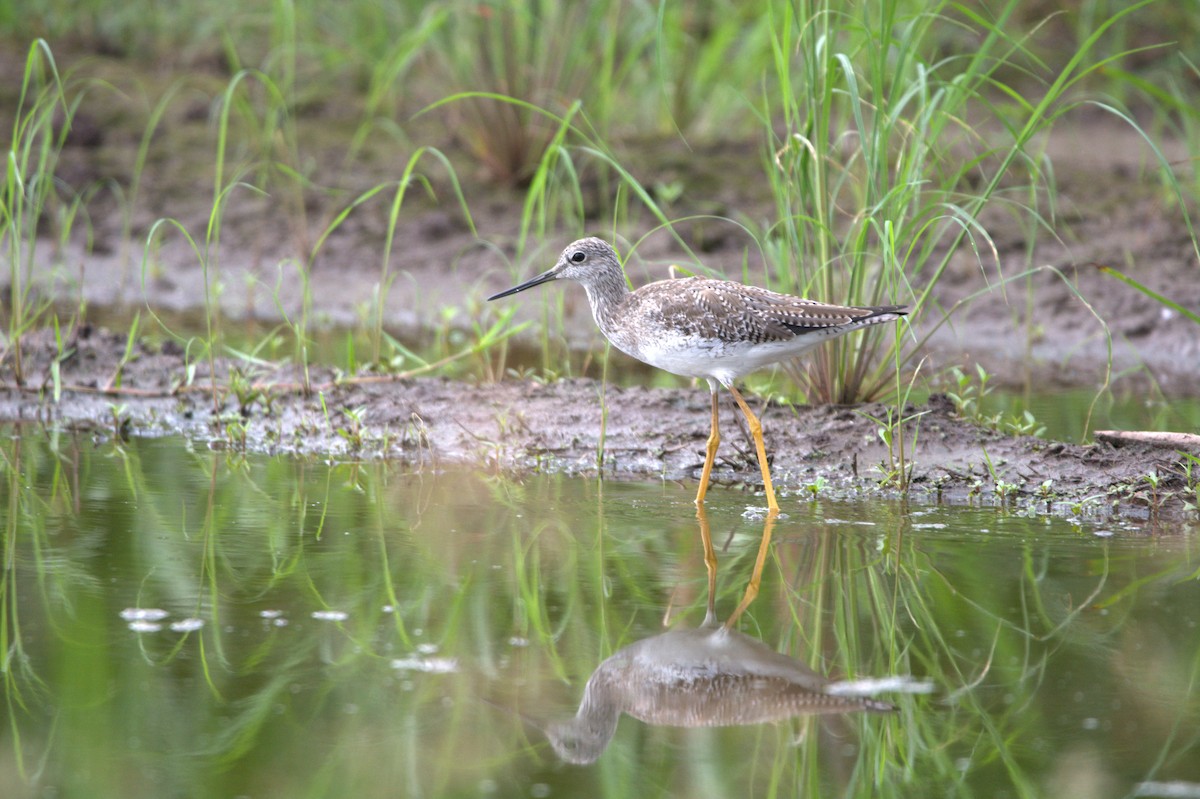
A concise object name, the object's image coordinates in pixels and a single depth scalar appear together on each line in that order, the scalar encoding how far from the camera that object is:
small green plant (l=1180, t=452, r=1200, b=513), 11.49
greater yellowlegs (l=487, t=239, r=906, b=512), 11.87
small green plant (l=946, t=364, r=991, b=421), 13.25
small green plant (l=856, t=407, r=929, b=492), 12.20
